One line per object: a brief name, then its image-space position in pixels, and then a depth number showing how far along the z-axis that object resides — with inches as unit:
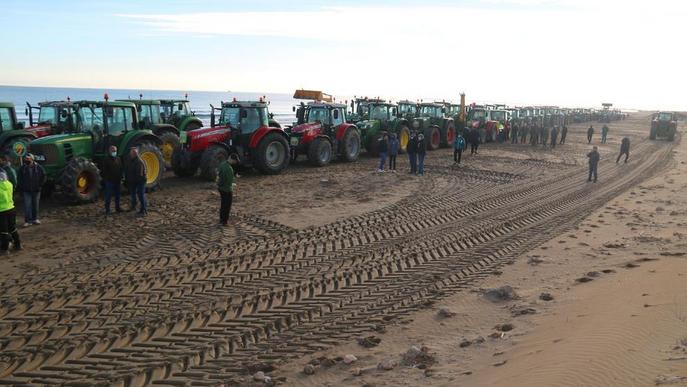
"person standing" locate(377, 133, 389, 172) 597.5
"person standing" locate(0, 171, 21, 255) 281.4
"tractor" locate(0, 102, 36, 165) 422.3
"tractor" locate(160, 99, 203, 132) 668.1
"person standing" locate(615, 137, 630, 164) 742.5
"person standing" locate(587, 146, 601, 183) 558.3
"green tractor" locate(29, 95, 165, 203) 385.1
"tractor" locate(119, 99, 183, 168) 543.5
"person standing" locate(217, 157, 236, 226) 344.8
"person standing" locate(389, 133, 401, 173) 598.0
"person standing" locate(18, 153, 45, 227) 324.5
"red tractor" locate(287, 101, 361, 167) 613.3
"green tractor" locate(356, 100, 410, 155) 741.9
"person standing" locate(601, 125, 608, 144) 1098.2
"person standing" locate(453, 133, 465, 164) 663.1
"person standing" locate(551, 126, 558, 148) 958.9
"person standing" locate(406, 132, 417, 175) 585.3
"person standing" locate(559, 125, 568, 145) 1031.3
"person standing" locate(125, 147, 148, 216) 368.8
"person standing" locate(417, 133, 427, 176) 576.7
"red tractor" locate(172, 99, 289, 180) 500.1
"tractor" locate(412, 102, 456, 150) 858.8
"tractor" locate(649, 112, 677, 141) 1267.2
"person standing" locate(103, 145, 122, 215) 366.6
